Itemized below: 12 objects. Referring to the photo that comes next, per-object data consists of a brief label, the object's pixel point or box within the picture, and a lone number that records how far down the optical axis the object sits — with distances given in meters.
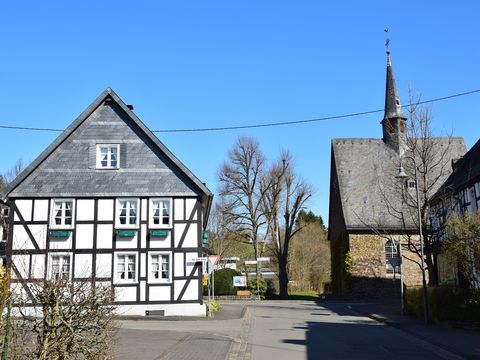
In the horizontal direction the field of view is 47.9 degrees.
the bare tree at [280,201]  44.84
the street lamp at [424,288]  20.83
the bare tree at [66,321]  7.27
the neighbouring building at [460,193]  25.14
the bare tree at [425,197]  24.42
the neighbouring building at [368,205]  38.84
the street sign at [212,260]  23.70
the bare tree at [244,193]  46.44
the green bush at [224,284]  43.56
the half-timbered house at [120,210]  25.08
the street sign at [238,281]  41.91
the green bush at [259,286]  43.69
